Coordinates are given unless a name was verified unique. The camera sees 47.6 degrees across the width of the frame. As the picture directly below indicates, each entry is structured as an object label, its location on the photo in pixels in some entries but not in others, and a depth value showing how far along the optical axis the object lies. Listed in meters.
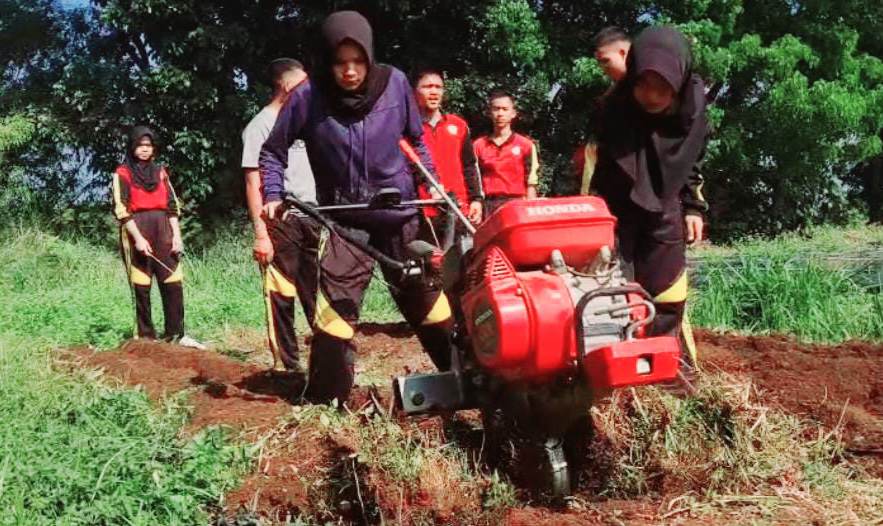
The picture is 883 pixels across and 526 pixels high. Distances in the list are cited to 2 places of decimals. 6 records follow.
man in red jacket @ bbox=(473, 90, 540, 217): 7.50
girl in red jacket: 7.56
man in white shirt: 5.75
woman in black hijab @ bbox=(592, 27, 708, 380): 3.73
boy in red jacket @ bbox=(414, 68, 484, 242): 6.58
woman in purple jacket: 4.17
